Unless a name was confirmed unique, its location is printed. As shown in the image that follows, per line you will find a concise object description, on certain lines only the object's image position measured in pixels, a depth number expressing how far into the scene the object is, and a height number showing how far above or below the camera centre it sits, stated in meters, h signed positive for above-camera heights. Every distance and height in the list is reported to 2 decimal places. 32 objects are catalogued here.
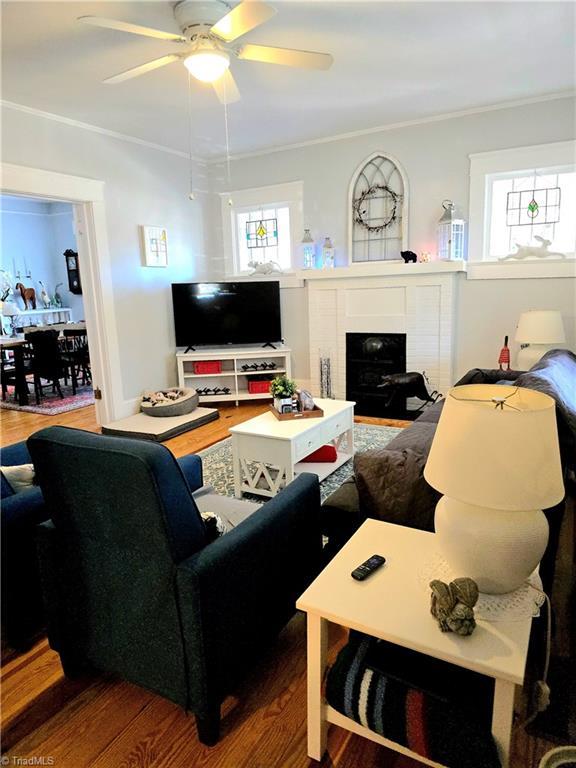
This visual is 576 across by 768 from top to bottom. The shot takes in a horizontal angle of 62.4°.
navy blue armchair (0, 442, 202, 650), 1.68 -0.93
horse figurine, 8.48 +0.22
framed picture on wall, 4.90 +0.58
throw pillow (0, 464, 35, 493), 1.84 -0.66
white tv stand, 5.30 -0.78
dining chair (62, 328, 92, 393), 6.34 -0.63
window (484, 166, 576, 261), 4.13 +0.66
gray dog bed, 4.70 -1.04
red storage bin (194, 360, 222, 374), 5.34 -0.75
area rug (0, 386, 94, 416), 5.45 -1.17
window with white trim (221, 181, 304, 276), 5.31 +0.81
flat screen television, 5.32 -0.16
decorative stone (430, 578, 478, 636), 1.11 -0.74
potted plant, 3.13 -0.65
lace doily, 1.17 -0.79
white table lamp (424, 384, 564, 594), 1.09 -0.46
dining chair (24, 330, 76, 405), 5.75 -0.61
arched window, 4.70 +0.81
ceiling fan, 2.37 +1.26
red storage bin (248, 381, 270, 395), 5.41 -1.02
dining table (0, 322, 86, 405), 5.58 -0.75
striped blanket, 1.10 -1.01
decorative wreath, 4.73 +0.87
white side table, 1.07 -0.80
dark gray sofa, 1.61 -0.72
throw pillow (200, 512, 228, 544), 1.57 -0.75
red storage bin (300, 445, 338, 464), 3.36 -1.13
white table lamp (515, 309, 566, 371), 3.77 -0.36
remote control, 1.32 -0.77
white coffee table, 2.80 -0.91
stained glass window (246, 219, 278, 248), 5.55 +0.74
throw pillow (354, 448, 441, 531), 1.67 -0.69
